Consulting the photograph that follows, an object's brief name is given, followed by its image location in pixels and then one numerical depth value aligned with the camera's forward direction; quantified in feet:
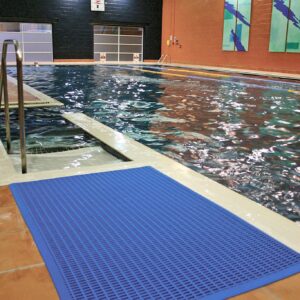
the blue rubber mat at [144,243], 6.06
